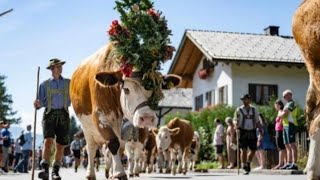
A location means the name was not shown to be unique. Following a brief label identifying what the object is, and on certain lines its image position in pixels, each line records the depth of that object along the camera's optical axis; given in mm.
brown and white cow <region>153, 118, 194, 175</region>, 21312
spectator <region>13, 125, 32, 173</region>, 25186
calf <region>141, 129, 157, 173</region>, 23016
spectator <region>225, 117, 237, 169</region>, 22138
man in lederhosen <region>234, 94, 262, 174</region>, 17234
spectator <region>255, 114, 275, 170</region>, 19741
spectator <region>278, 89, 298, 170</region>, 17156
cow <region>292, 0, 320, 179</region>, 5633
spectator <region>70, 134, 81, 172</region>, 29531
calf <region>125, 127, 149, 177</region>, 16942
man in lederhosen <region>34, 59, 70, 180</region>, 10859
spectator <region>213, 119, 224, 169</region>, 25188
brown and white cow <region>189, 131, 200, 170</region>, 25594
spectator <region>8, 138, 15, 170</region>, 29619
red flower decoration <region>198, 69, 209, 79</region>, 40688
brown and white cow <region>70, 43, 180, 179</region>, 8688
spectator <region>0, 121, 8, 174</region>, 22625
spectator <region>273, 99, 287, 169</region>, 17969
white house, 37000
